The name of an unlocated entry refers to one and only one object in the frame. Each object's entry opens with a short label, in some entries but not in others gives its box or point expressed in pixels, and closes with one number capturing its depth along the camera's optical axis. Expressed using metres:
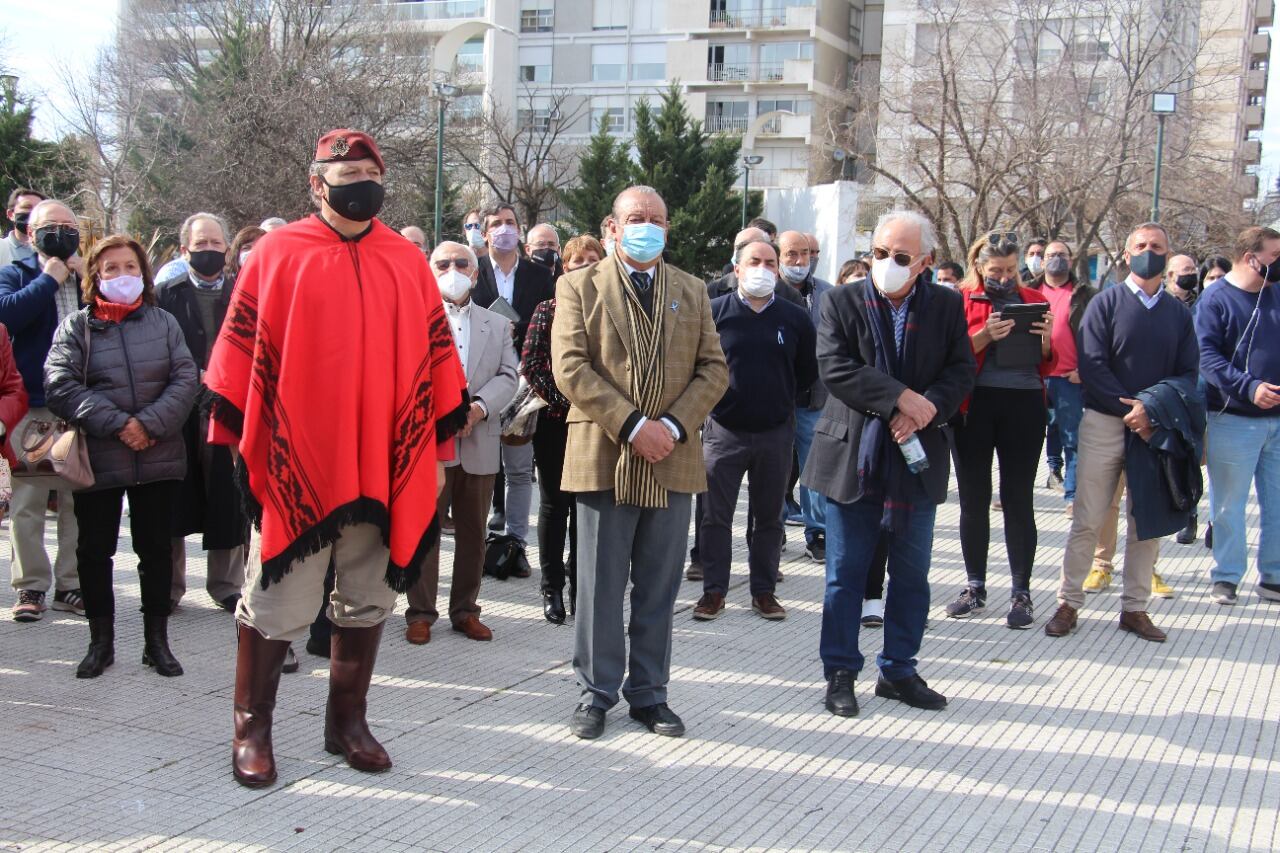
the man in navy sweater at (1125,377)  6.55
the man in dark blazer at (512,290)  7.49
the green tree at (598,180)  40.28
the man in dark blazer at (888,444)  5.19
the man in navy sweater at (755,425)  6.70
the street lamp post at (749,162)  37.81
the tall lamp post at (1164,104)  19.59
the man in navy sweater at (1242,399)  7.21
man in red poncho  4.09
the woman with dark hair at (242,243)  7.00
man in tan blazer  4.82
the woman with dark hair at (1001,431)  6.73
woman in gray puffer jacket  5.25
